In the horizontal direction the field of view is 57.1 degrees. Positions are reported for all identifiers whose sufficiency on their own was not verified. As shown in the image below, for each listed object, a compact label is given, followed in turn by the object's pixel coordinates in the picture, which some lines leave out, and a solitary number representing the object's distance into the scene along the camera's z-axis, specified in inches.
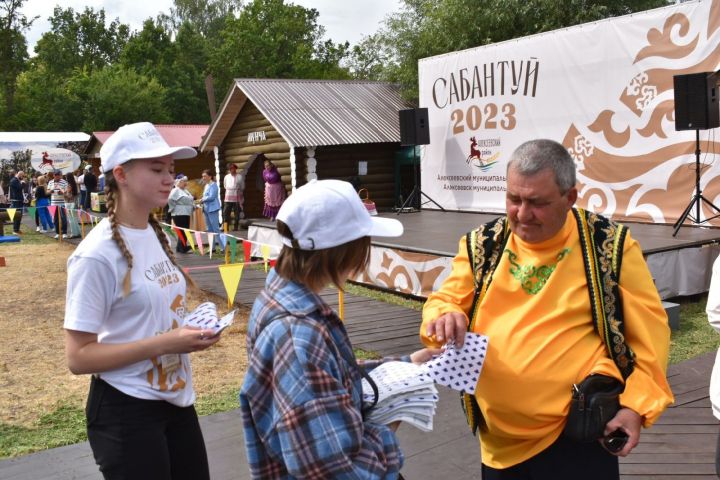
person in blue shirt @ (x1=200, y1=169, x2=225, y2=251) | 577.9
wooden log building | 649.6
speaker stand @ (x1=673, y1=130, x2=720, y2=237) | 345.1
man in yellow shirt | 79.0
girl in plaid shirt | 57.9
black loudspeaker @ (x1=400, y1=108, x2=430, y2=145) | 596.7
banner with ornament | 395.4
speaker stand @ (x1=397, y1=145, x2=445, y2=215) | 599.2
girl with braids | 80.5
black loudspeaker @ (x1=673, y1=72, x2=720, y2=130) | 350.0
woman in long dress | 668.1
